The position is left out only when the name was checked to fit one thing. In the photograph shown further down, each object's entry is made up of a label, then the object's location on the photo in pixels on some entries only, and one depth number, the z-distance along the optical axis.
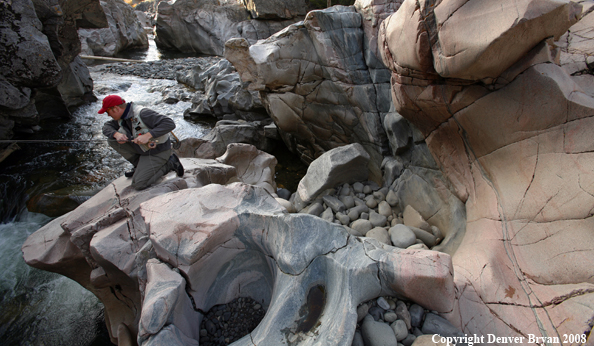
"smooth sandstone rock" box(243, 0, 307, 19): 15.76
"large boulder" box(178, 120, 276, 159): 5.76
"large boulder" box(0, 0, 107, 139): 5.50
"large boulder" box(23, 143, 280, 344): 2.96
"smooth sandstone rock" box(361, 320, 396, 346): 1.98
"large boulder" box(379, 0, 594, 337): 2.08
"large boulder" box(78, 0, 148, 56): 16.81
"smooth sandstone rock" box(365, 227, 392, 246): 3.46
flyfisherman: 3.34
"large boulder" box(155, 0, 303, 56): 19.08
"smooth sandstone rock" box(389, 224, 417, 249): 3.32
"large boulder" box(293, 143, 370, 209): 4.32
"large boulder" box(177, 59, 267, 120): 8.73
